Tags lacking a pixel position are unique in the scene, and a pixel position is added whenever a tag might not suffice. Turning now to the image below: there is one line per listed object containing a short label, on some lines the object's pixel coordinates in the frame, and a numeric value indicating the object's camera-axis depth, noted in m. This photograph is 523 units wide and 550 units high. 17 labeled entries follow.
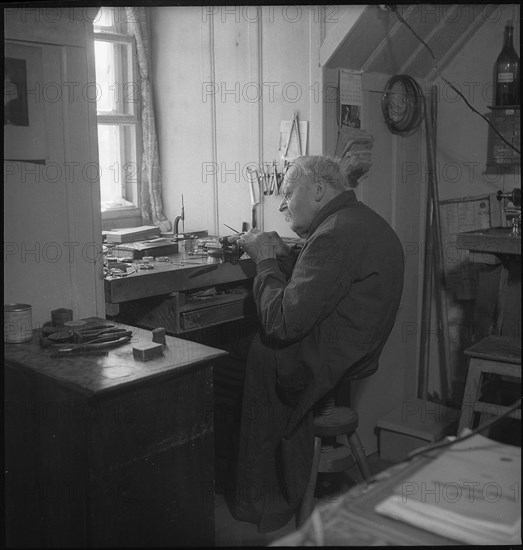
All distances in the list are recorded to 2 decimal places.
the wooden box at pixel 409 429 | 3.74
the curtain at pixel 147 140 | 4.20
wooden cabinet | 2.16
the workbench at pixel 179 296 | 3.05
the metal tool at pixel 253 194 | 3.89
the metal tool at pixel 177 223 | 4.08
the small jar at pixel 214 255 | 3.44
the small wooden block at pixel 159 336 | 2.50
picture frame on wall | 2.55
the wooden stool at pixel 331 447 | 2.79
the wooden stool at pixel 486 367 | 2.72
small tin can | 2.52
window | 4.21
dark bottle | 3.65
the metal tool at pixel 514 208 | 3.20
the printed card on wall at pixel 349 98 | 3.48
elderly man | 2.61
